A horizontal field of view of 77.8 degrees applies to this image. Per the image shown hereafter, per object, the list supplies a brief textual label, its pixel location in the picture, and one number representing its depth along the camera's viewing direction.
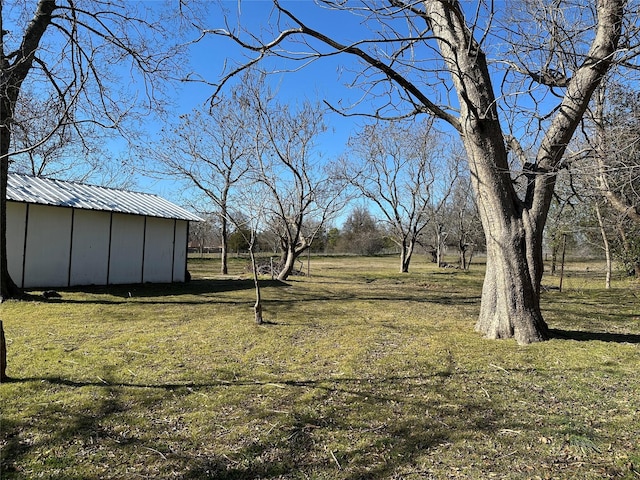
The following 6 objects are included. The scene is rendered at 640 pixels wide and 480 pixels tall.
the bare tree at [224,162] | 15.29
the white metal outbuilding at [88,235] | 10.22
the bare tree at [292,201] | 14.41
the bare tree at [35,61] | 6.83
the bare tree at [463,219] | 26.63
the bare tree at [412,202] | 23.25
